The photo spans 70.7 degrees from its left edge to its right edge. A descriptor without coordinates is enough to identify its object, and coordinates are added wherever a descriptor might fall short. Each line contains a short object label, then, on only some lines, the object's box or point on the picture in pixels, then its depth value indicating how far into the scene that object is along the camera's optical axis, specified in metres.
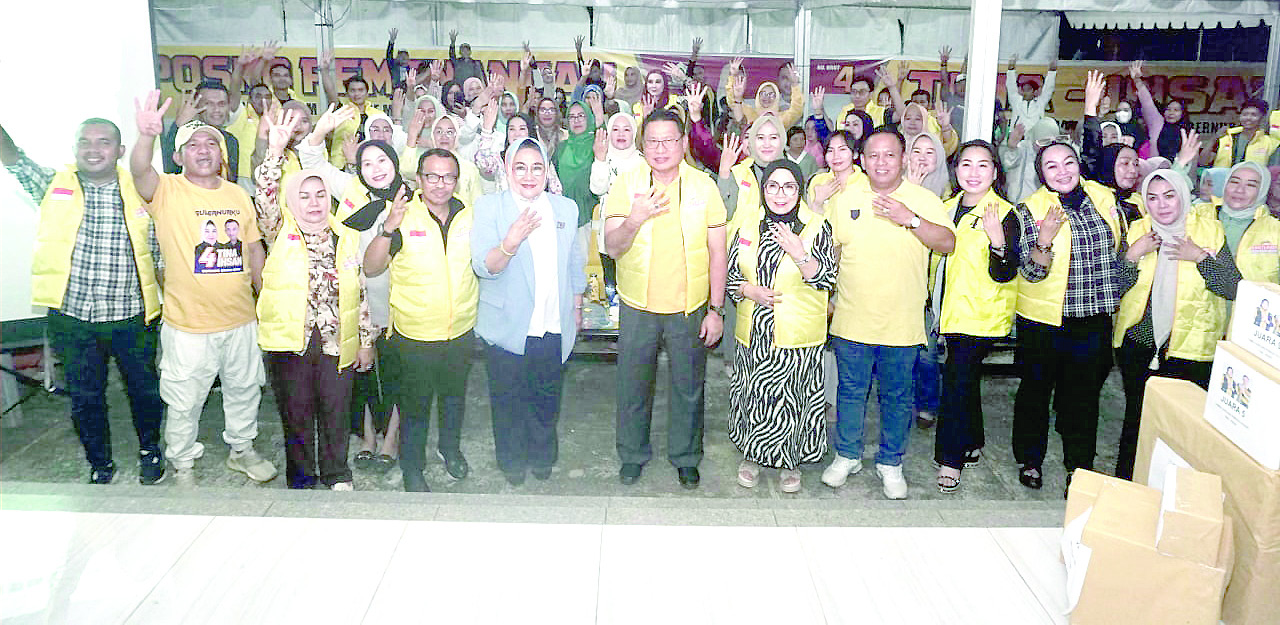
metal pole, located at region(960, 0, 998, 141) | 3.57
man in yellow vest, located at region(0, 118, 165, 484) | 3.12
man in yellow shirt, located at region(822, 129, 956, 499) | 3.17
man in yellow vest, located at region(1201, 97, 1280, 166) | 5.64
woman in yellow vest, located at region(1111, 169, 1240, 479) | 3.17
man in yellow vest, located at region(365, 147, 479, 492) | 3.10
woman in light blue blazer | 3.13
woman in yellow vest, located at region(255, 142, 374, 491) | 3.03
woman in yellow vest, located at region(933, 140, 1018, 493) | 3.20
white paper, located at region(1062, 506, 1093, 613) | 1.80
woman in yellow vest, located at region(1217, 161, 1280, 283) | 3.24
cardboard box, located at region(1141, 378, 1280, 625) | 1.77
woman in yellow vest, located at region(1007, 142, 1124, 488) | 3.19
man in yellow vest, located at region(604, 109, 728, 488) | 3.19
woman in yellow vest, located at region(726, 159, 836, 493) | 3.16
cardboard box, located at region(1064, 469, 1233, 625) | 1.69
